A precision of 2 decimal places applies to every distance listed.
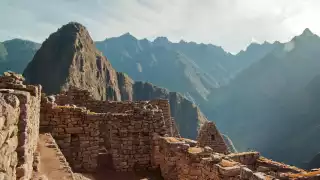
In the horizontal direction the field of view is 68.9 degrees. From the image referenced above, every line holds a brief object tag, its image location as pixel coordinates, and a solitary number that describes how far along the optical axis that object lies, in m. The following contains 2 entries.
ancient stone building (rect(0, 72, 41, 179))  2.78
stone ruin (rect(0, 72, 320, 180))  8.11
